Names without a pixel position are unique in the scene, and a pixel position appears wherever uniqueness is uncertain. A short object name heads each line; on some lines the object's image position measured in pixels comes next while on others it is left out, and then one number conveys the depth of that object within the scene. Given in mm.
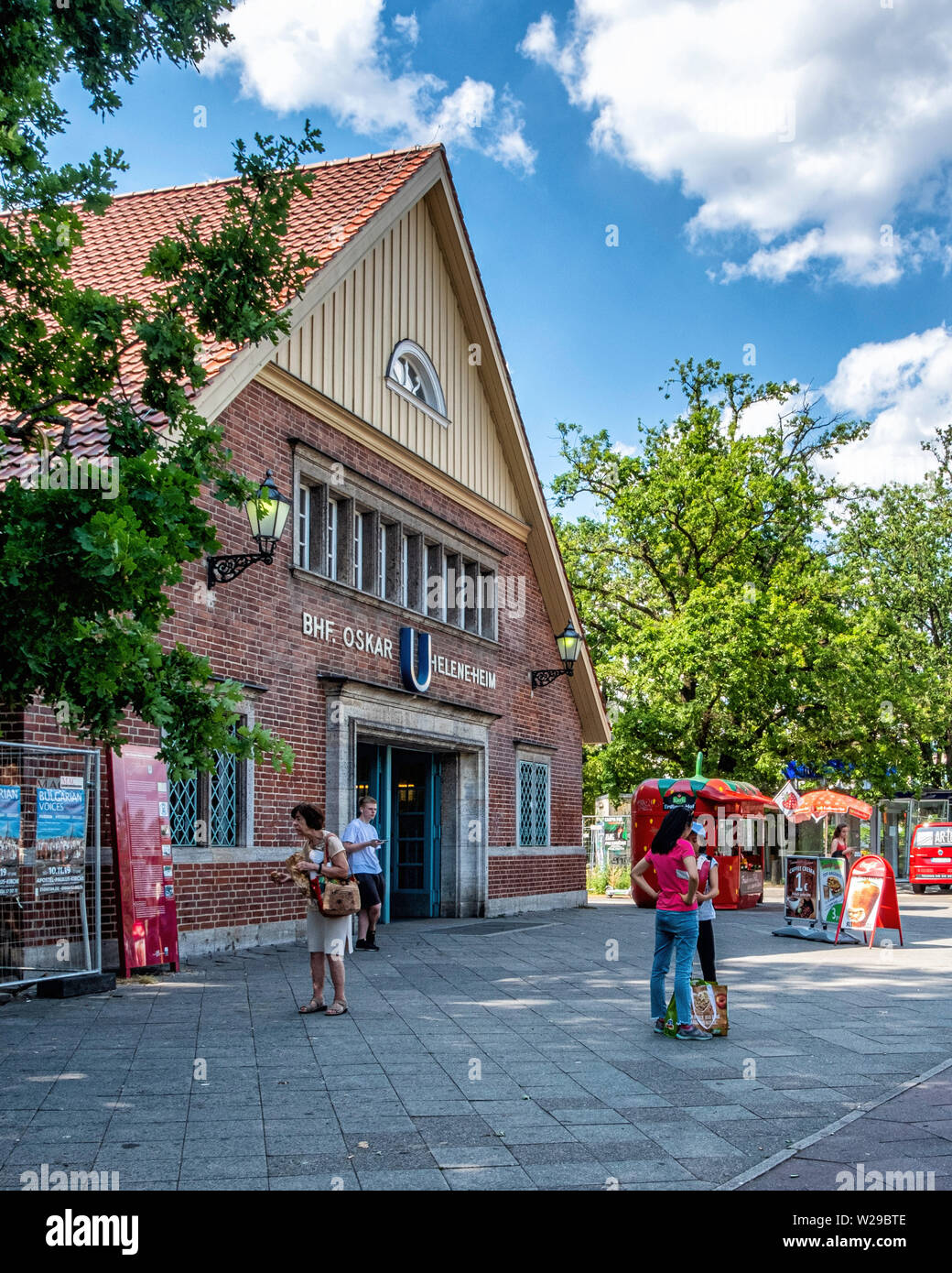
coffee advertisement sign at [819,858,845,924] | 17922
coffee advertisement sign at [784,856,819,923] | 18234
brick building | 14305
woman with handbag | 9562
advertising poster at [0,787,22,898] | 9805
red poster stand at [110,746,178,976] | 11477
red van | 37625
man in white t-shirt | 14375
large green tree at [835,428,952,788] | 47531
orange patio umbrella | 25302
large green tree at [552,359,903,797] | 30188
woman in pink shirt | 9047
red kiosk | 24988
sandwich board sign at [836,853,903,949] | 17234
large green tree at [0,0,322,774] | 6805
